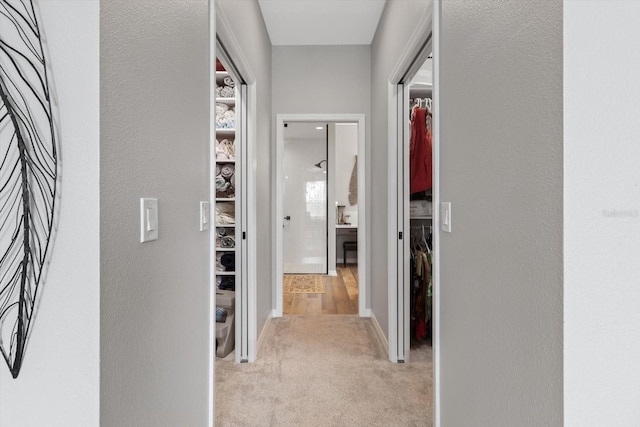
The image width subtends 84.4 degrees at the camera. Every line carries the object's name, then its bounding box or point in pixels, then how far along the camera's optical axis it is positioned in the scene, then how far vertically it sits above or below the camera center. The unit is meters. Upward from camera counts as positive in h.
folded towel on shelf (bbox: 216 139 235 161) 2.90 +0.49
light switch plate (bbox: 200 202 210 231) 1.44 -0.02
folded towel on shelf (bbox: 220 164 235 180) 2.97 +0.33
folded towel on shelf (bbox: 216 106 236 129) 2.90 +0.75
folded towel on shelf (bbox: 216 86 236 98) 2.92 +0.98
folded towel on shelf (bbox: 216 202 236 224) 2.91 -0.02
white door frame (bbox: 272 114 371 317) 3.32 +0.25
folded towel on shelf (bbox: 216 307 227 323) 2.55 -0.75
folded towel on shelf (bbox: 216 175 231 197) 2.93 +0.22
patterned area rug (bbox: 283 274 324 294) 4.54 -1.02
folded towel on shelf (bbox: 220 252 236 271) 2.91 -0.41
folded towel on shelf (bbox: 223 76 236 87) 2.90 +1.07
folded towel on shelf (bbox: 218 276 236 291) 2.92 -0.61
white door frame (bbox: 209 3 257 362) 2.47 -0.17
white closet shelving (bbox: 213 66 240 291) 2.90 +0.18
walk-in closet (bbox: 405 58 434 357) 2.64 -0.04
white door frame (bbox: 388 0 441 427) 2.47 -0.12
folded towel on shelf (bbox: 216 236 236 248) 2.93 -0.26
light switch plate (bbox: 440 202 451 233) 1.38 -0.02
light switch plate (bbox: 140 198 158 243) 0.96 -0.03
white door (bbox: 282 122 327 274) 5.64 +0.15
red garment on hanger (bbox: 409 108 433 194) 2.71 +0.45
